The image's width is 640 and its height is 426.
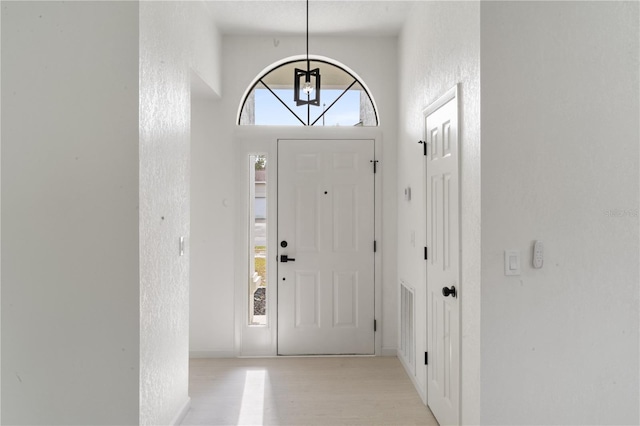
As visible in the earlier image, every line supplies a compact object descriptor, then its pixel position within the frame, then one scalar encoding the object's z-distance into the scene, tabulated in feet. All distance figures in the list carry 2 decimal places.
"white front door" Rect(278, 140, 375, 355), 12.10
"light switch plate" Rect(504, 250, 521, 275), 5.79
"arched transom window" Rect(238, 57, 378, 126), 12.30
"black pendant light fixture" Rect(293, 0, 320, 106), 9.83
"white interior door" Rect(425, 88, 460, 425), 6.99
